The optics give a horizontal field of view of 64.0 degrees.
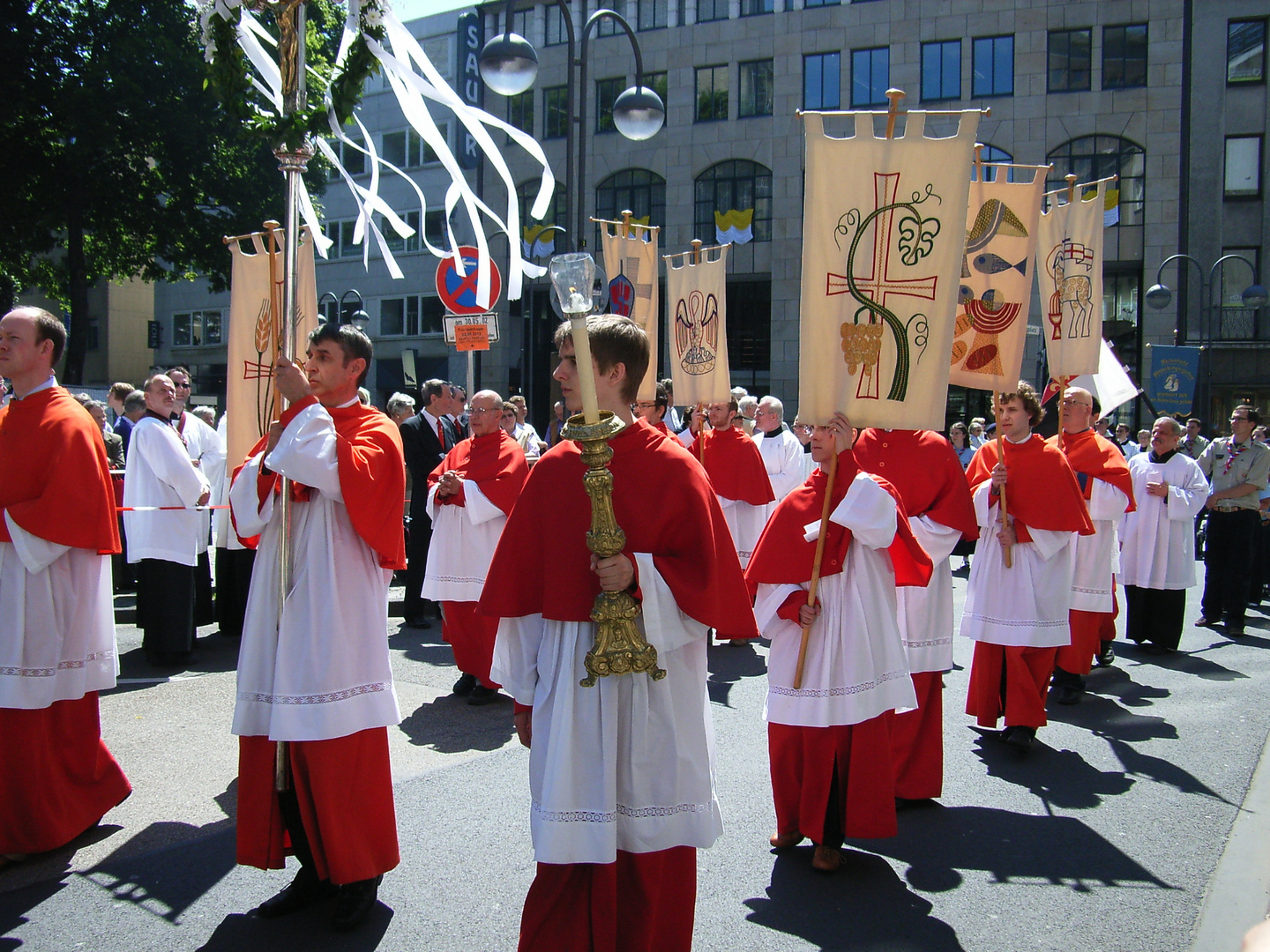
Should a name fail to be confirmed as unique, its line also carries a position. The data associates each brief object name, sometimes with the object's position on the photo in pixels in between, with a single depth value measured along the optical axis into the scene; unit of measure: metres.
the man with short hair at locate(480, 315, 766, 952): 2.94
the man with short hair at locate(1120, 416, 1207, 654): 9.70
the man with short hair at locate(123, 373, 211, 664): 8.00
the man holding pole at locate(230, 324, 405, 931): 3.72
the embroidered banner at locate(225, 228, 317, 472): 5.41
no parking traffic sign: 9.25
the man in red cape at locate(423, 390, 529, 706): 7.30
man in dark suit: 9.98
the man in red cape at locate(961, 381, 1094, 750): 6.21
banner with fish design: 6.29
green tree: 22.38
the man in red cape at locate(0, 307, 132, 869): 4.37
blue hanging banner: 16.77
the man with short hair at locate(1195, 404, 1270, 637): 10.68
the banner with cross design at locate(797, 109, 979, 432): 4.65
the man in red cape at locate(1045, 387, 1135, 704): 7.51
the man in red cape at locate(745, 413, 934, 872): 4.43
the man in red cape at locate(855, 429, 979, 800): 5.27
